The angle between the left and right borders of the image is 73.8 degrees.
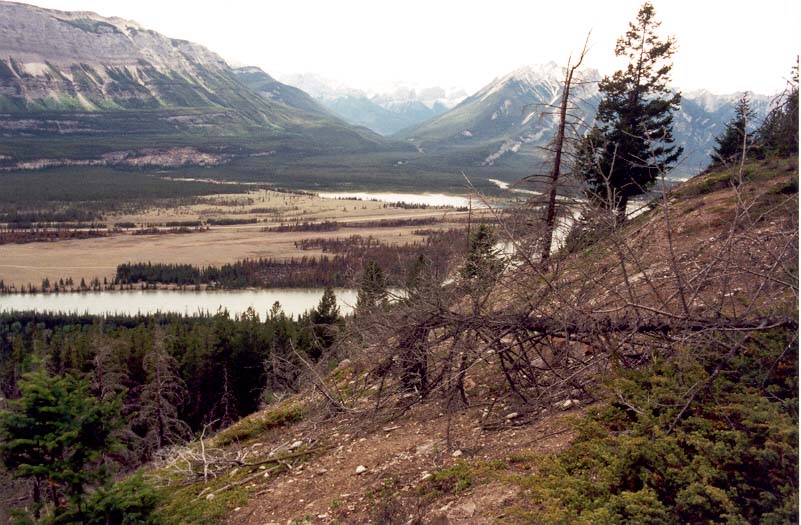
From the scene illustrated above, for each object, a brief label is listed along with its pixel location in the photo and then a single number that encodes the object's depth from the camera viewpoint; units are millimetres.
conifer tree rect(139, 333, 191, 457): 19562
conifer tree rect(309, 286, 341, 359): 26542
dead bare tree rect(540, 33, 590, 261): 11211
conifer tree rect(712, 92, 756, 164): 21750
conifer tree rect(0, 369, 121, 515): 6719
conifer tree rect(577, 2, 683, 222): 17172
